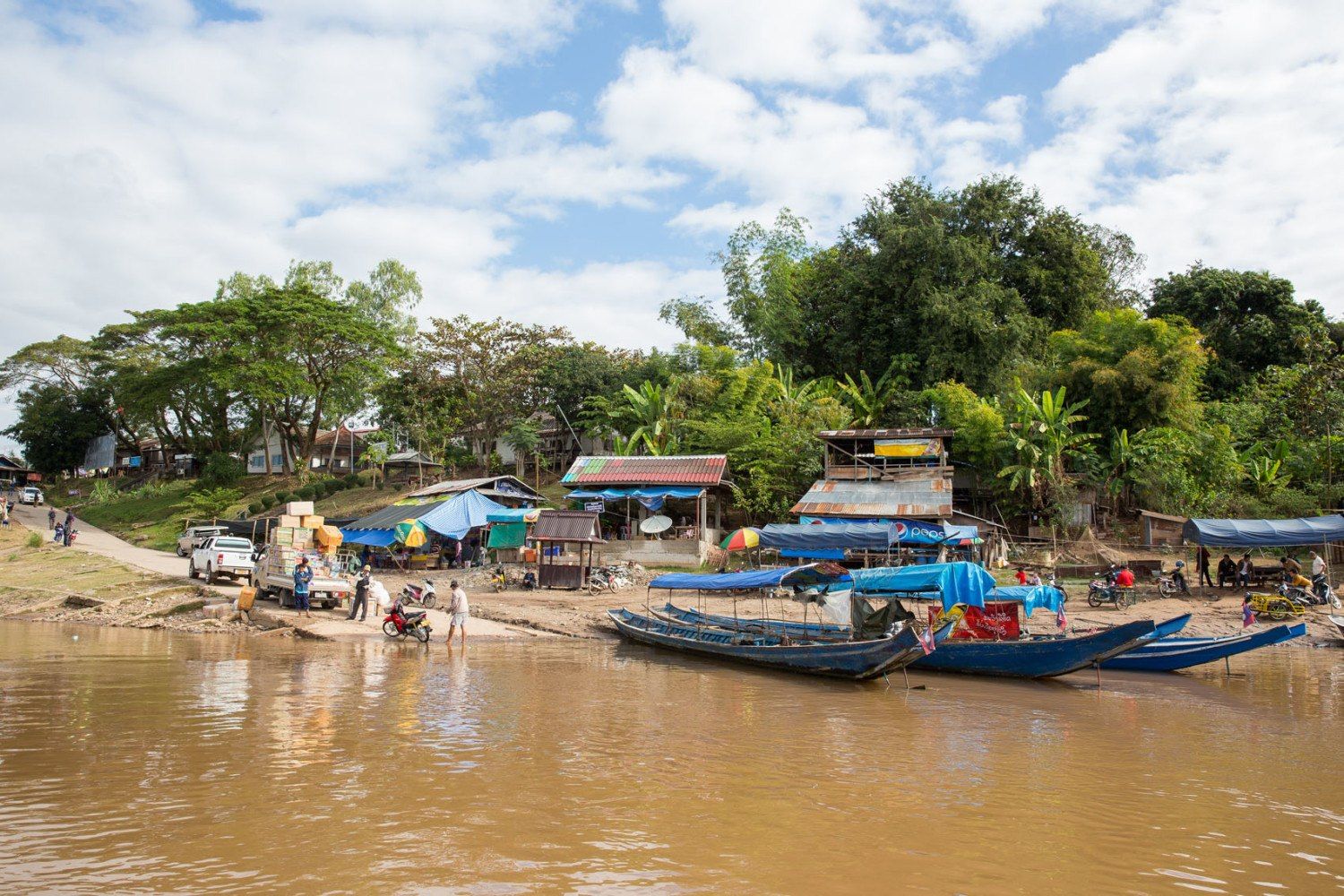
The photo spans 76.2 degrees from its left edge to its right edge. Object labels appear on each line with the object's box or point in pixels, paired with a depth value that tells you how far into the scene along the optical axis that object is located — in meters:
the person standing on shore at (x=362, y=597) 19.12
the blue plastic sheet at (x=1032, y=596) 16.17
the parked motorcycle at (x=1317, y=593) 19.66
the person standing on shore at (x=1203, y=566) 23.08
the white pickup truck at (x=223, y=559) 23.61
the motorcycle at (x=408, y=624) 17.08
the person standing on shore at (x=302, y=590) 19.50
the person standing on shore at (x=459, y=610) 17.09
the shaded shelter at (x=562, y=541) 24.41
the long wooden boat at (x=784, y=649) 13.65
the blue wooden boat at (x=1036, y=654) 14.28
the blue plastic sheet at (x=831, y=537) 23.69
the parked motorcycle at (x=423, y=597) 20.93
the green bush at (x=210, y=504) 40.69
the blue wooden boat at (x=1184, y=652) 15.09
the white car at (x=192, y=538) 31.82
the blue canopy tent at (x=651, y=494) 30.09
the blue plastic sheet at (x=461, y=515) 27.95
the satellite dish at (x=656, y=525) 28.75
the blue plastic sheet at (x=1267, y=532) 21.27
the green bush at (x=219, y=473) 44.06
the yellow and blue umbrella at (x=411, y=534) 26.49
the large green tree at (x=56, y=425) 56.44
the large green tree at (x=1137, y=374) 30.94
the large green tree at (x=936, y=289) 36.16
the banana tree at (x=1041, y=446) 29.42
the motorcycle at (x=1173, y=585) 22.20
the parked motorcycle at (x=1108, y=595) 20.75
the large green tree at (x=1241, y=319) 37.00
